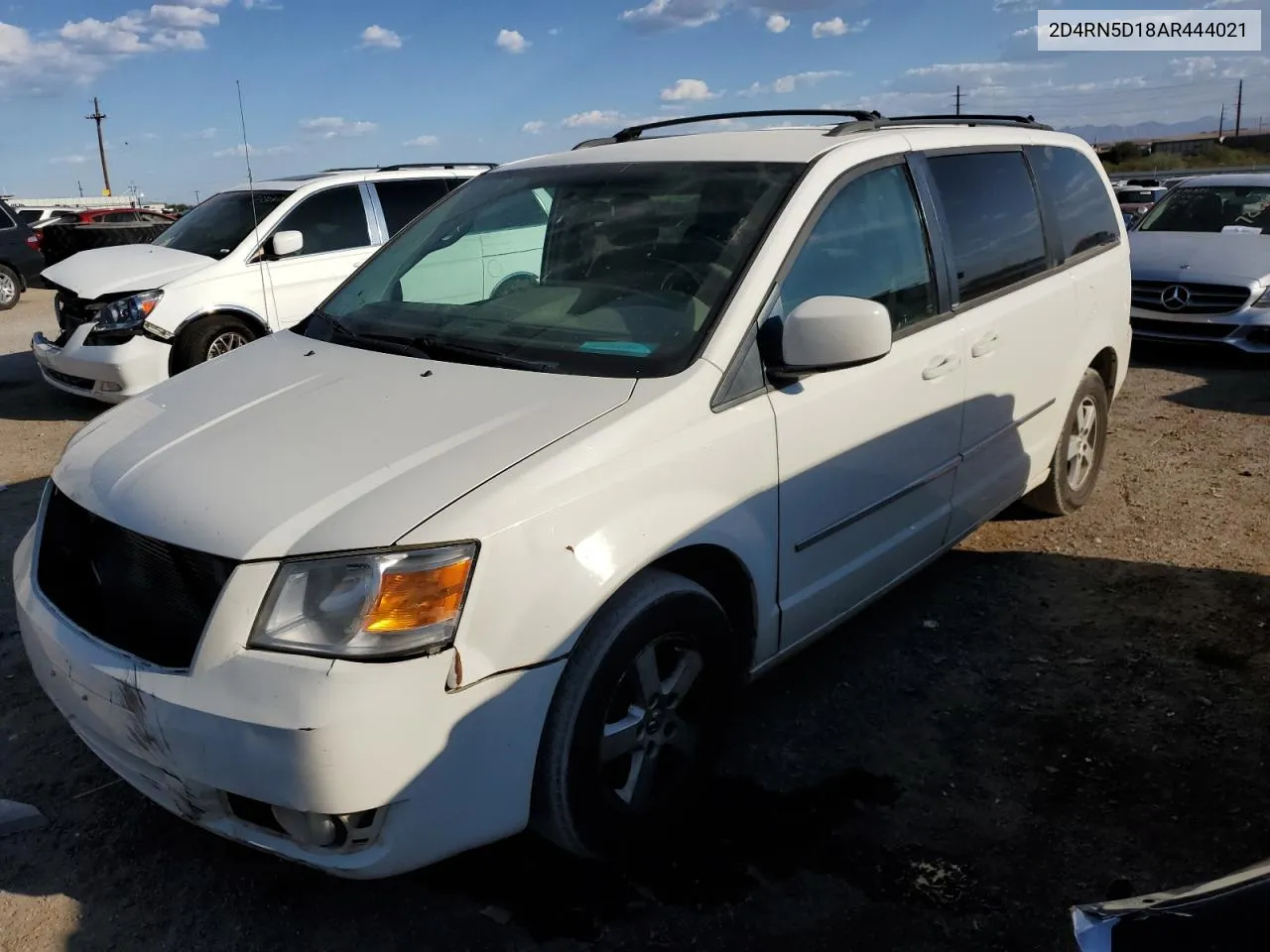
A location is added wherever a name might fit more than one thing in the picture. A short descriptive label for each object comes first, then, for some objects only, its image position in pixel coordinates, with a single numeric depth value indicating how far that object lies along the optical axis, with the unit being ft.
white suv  23.61
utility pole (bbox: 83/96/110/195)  143.09
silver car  28.12
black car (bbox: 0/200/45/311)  49.96
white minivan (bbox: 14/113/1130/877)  7.21
